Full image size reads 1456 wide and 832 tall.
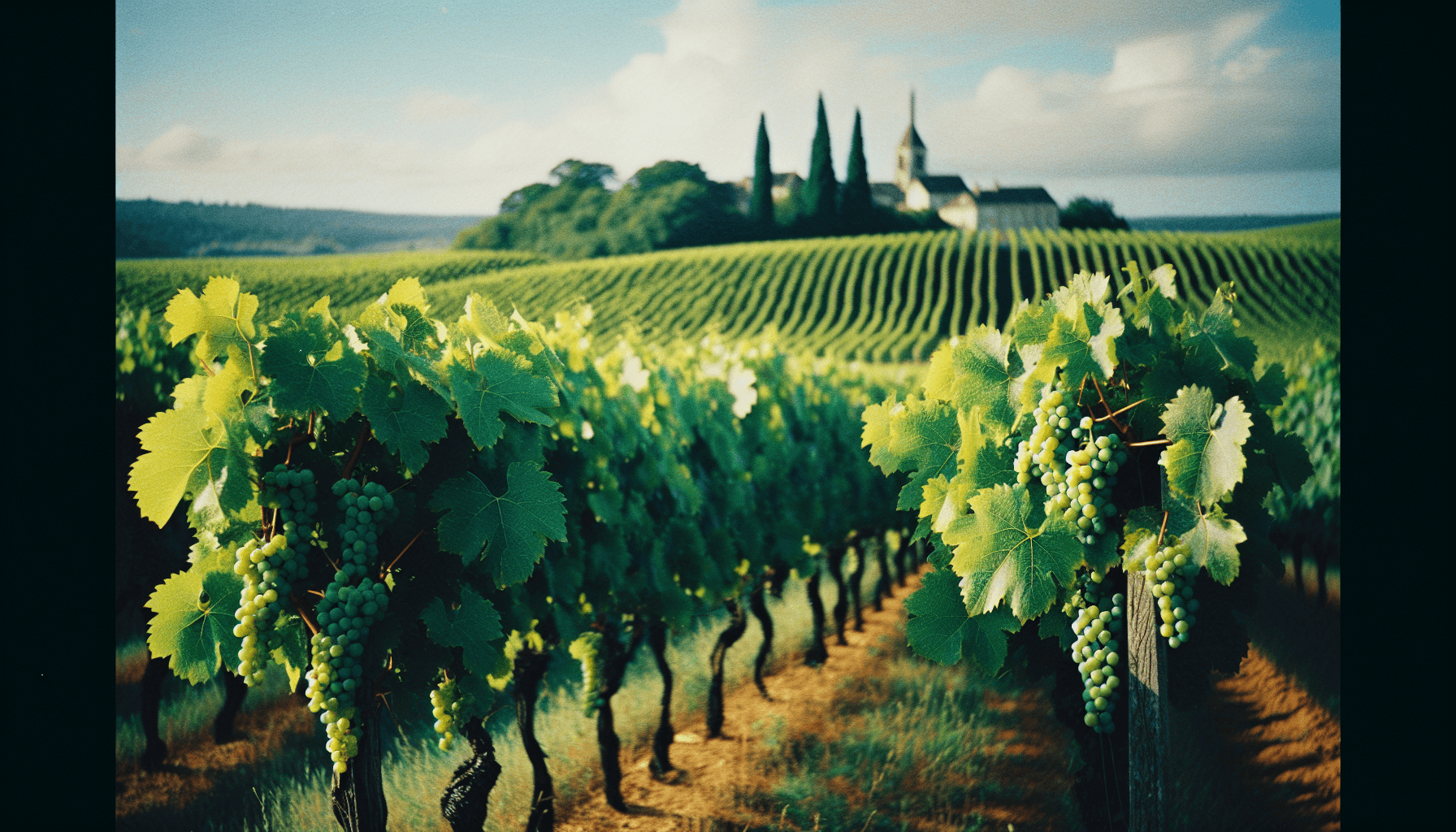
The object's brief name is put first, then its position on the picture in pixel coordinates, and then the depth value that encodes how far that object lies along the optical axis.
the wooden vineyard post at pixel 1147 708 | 1.88
